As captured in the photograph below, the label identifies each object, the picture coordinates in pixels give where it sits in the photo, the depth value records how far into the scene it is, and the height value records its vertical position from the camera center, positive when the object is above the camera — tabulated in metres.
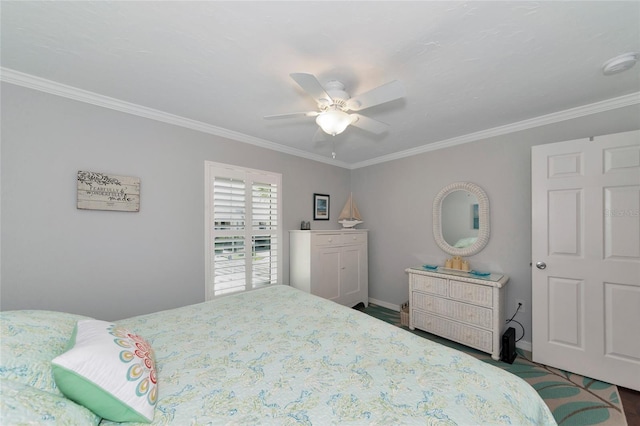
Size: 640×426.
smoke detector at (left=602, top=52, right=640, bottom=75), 1.57 +1.00
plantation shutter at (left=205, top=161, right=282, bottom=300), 2.76 -0.17
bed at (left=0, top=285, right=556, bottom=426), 0.84 -0.71
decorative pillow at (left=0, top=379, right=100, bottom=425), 0.64 -0.54
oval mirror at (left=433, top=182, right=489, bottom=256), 2.91 -0.05
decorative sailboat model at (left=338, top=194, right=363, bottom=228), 4.02 +0.01
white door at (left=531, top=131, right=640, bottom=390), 1.96 -0.36
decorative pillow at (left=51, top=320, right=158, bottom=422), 0.82 -0.58
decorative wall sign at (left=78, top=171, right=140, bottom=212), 2.03 +0.20
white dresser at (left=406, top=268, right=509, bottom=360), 2.45 -1.00
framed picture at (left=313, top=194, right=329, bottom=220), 3.82 +0.13
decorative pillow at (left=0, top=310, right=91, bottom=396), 0.82 -0.50
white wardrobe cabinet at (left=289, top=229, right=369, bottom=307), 3.23 -0.69
